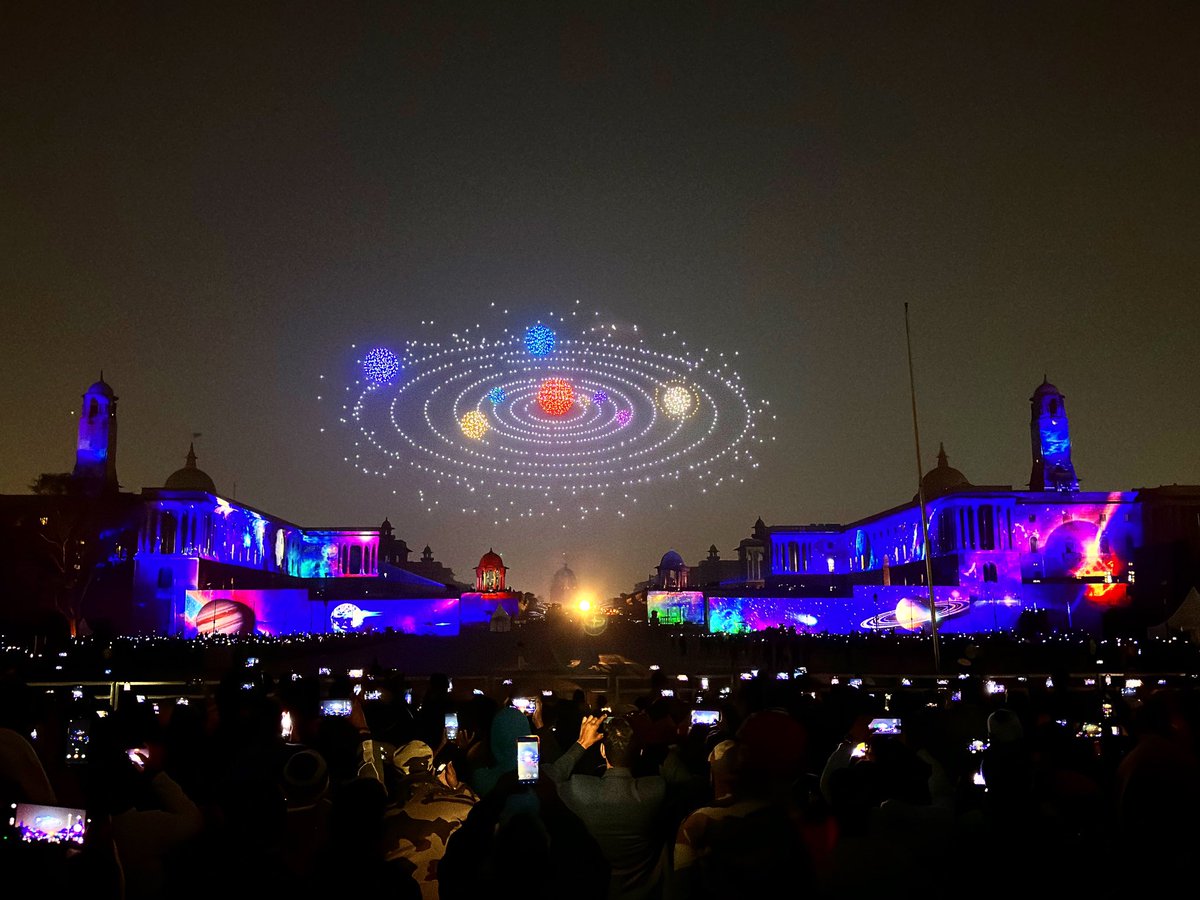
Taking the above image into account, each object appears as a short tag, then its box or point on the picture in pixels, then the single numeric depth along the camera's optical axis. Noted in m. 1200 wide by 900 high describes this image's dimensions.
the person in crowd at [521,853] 4.98
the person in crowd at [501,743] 7.44
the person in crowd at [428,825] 7.80
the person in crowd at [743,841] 4.63
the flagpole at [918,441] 45.11
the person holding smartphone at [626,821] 5.92
